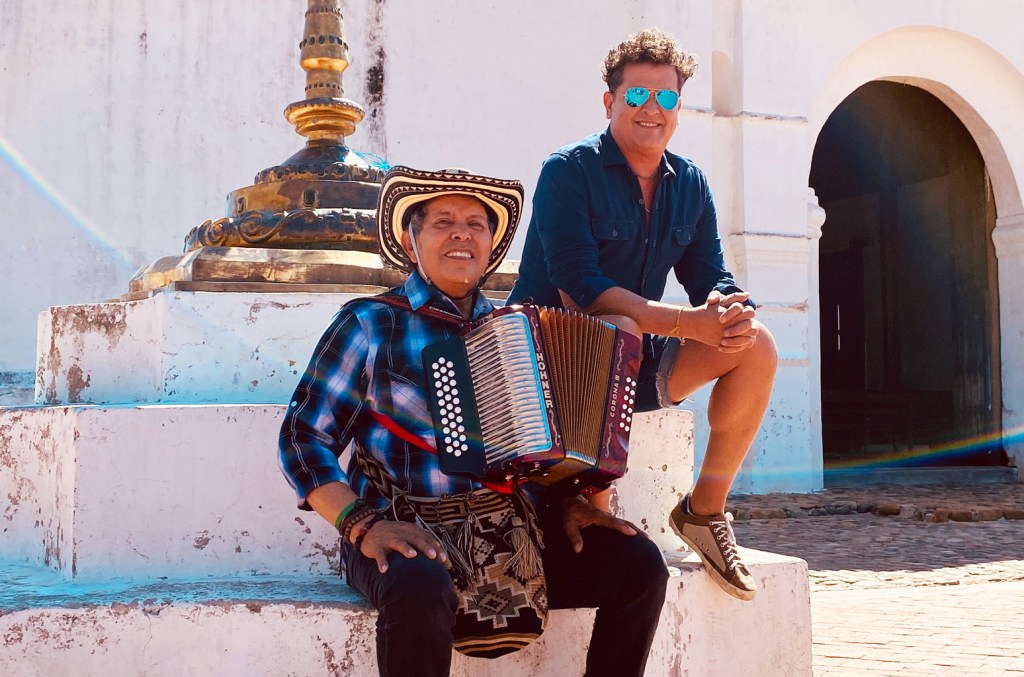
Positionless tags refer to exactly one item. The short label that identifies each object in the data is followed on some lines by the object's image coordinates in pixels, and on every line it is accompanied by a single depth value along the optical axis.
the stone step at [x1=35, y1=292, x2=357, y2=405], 3.44
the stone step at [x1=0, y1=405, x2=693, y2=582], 3.08
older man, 2.38
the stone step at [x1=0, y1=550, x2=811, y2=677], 2.73
